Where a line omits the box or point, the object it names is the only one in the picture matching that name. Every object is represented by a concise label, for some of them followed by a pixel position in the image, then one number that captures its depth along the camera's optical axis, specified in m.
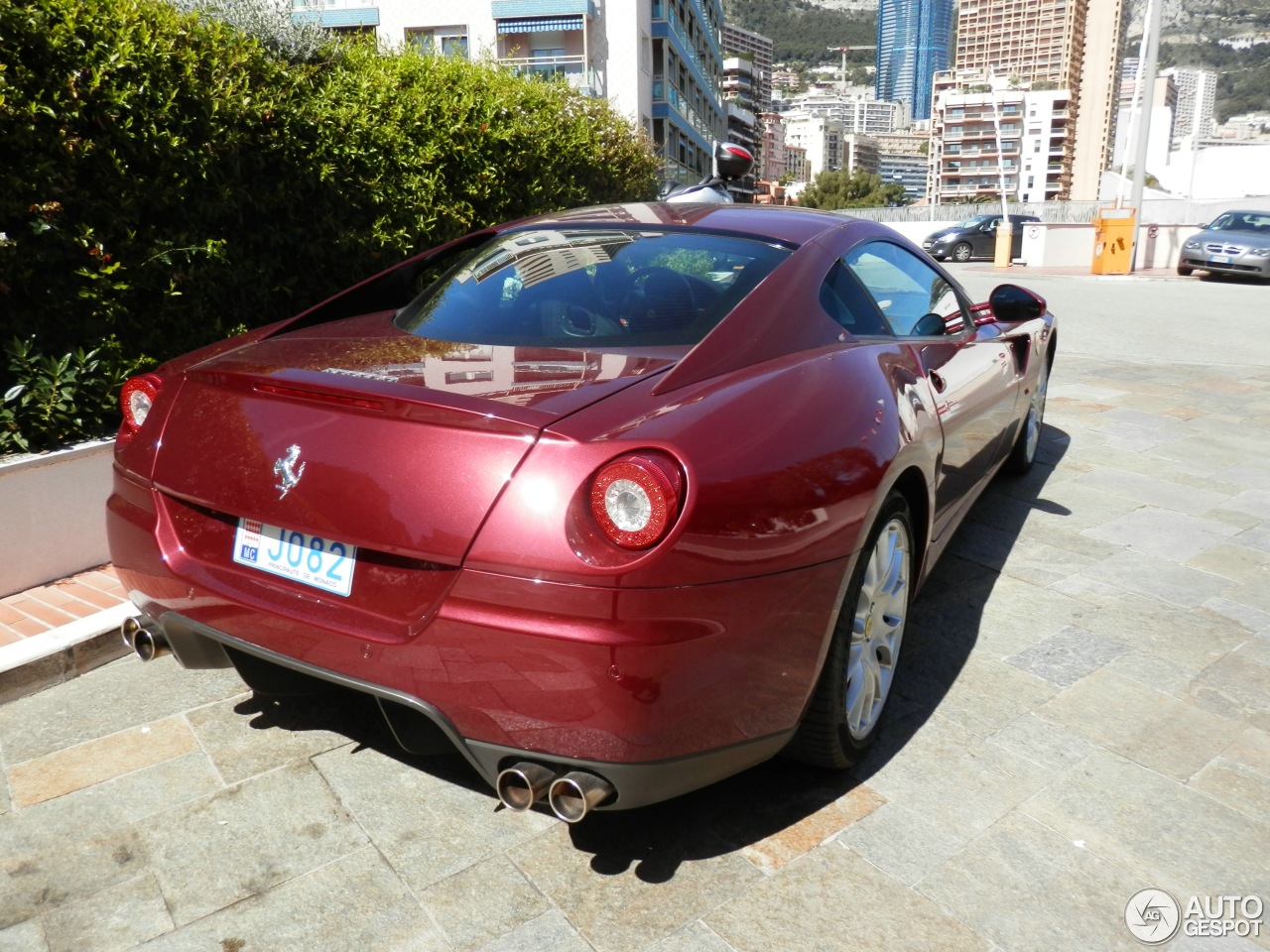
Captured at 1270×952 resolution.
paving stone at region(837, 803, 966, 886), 2.35
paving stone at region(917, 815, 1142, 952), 2.14
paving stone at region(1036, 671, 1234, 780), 2.85
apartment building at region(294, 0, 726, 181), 47.62
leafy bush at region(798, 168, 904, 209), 96.81
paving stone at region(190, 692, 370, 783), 2.77
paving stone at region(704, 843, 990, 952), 2.11
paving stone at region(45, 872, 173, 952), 2.10
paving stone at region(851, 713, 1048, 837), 2.57
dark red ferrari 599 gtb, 1.95
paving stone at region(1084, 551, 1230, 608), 4.02
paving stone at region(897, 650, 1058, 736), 3.06
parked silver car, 19.22
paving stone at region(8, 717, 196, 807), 2.67
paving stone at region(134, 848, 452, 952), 2.09
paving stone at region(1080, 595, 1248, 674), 3.51
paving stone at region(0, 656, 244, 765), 2.94
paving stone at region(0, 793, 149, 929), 2.24
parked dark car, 28.86
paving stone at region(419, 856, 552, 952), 2.14
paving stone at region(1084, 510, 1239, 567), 4.52
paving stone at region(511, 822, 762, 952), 2.16
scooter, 6.52
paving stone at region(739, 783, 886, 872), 2.39
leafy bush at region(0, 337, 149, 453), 3.98
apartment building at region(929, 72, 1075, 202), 145.38
